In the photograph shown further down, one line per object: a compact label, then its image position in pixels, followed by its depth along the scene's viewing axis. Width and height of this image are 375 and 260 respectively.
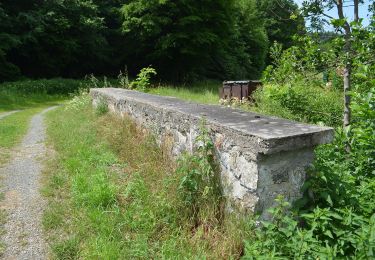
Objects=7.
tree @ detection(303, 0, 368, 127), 4.45
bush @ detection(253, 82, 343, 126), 6.27
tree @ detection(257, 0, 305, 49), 48.74
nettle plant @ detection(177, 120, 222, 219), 3.30
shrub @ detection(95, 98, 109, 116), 8.54
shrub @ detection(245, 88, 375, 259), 2.48
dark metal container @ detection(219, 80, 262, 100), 11.05
